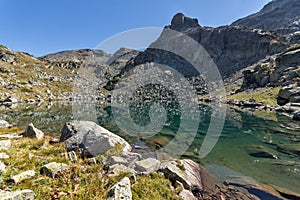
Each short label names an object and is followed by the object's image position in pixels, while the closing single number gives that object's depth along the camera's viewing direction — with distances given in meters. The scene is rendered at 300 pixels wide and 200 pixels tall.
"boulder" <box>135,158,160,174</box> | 11.56
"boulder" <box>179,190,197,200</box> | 10.35
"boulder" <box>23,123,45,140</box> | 17.69
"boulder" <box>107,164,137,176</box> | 10.12
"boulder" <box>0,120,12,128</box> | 25.87
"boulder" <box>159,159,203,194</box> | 11.65
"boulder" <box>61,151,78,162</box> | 11.90
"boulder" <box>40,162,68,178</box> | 9.01
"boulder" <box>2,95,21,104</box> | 96.97
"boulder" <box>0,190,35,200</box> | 6.10
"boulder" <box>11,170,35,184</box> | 7.98
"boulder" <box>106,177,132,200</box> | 7.35
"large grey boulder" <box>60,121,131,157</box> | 13.95
